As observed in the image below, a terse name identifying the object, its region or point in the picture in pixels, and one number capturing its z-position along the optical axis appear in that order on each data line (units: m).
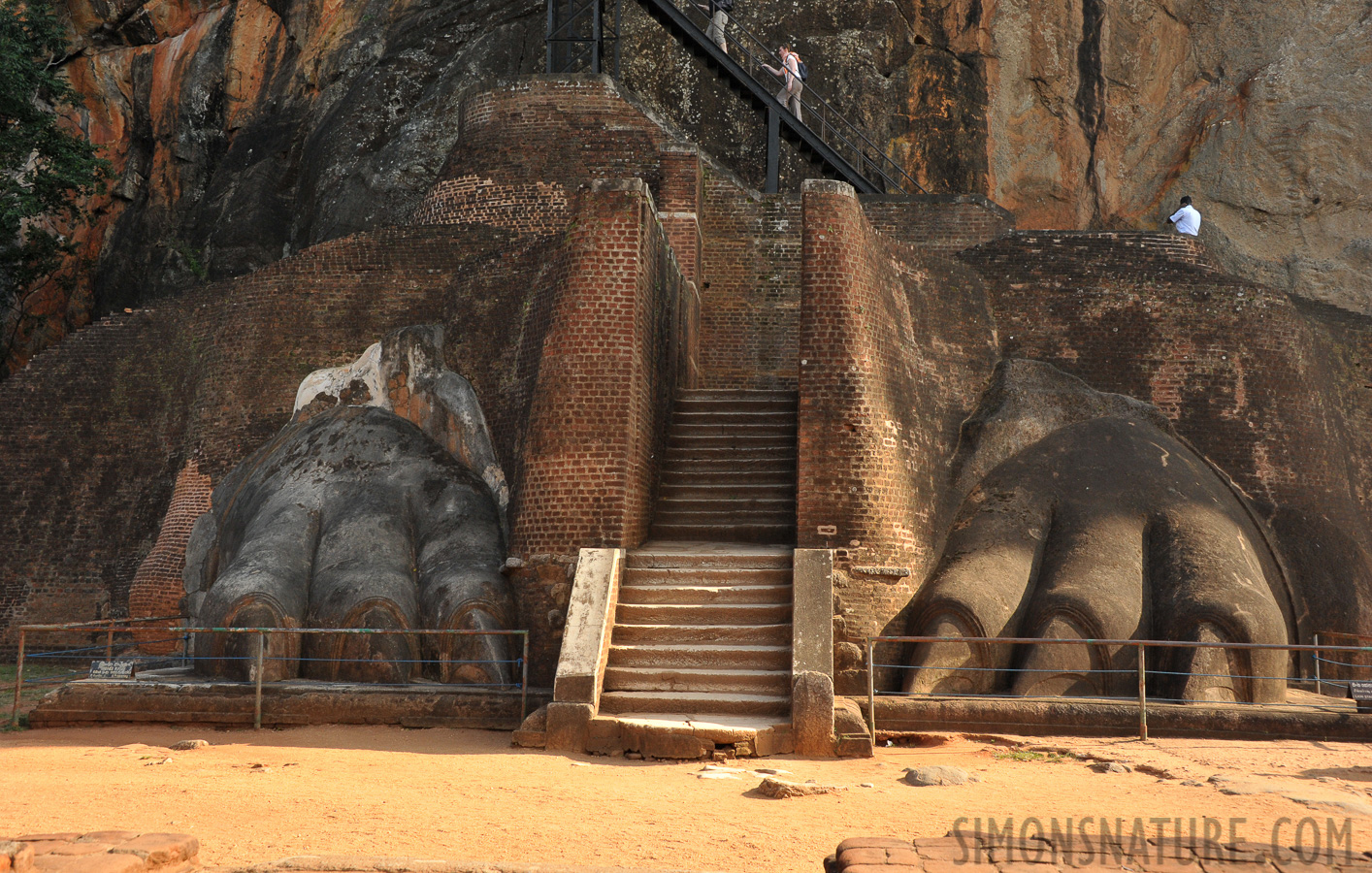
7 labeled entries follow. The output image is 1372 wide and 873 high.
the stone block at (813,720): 9.13
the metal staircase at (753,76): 18.89
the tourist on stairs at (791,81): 19.52
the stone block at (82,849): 5.48
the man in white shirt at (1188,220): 16.66
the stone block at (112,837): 5.66
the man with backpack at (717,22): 20.53
